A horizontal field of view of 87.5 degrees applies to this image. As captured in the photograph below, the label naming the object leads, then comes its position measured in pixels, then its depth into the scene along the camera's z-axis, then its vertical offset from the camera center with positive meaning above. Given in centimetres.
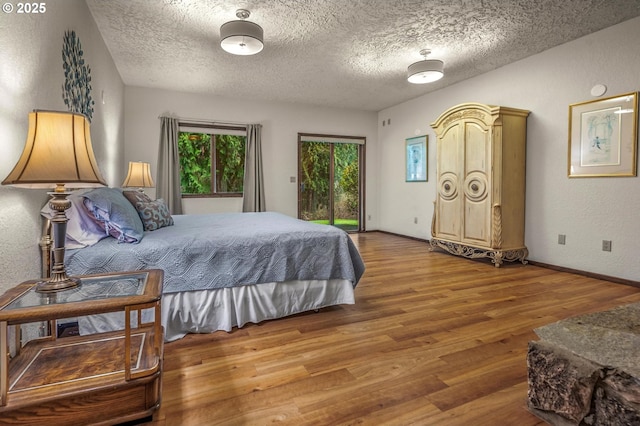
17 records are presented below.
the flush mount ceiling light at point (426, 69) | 388 +157
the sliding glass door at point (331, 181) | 653 +48
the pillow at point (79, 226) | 190 -14
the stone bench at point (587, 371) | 114 -61
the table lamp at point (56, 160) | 120 +16
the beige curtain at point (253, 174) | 579 +52
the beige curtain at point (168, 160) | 525 +69
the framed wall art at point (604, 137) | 319 +68
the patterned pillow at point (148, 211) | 255 -6
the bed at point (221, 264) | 195 -39
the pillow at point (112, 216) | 202 -7
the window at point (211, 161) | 557 +74
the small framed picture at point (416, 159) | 570 +79
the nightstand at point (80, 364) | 108 -61
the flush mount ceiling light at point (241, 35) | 297 +152
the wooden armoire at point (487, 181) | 399 +29
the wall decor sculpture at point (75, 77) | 225 +95
